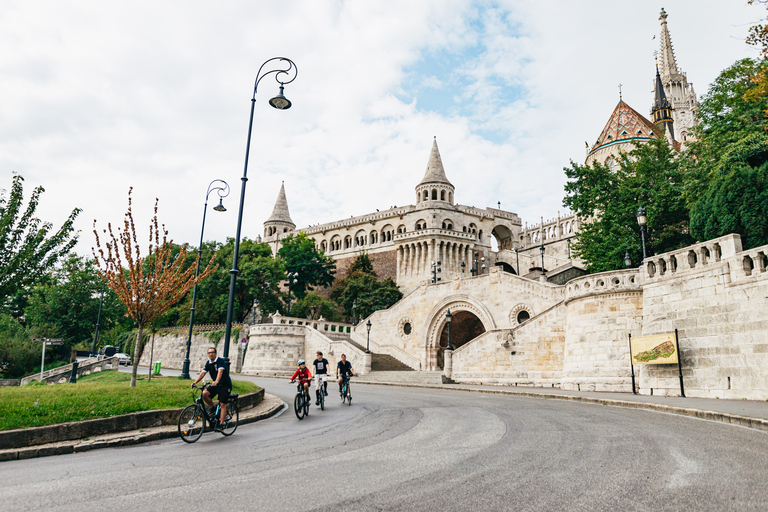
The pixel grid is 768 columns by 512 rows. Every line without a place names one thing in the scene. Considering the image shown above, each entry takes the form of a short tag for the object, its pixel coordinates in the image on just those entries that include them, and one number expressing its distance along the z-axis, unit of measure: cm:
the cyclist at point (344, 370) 1375
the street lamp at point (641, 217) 1637
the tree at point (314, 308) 4831
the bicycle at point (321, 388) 1242
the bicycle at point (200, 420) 801
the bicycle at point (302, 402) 1077
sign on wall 1499
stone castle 1399
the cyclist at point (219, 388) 847
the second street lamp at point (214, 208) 1841
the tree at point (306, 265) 5386
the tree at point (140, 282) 1464
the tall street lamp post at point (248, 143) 1238
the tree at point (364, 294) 4894
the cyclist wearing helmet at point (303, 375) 1120
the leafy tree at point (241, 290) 4153
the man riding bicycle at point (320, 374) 1246
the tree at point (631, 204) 2522
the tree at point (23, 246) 1483
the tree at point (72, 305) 4028
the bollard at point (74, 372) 2219
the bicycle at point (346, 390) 1373
